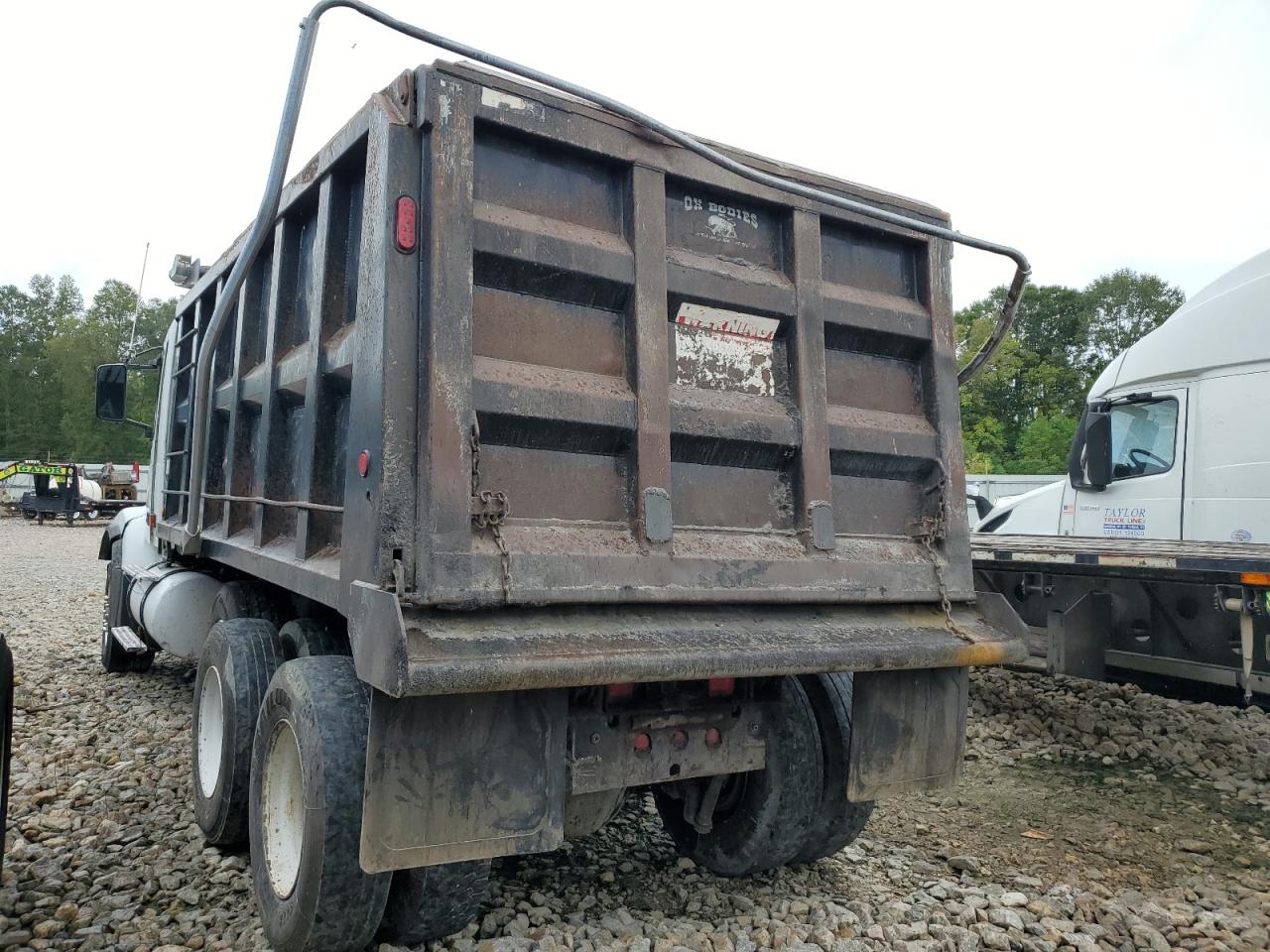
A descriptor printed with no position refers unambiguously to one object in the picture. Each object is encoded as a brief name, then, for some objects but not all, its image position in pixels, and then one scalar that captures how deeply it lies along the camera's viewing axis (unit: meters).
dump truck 2.42
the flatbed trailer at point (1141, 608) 4.46
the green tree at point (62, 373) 52.53
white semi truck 4.68
